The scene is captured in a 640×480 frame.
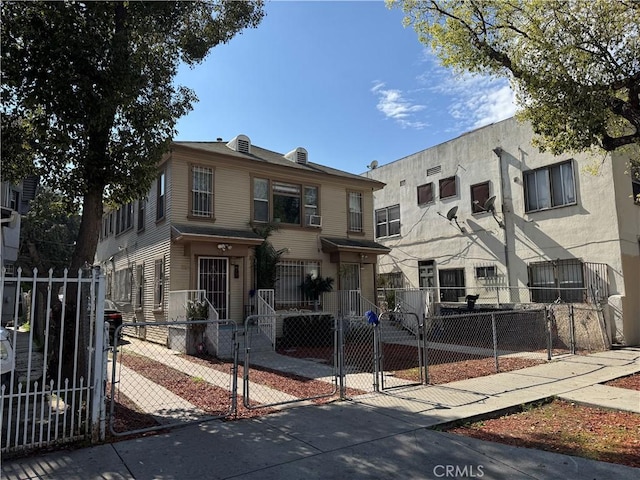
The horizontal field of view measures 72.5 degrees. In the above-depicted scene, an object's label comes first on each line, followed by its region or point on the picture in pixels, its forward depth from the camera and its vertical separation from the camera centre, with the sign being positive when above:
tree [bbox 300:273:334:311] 15.65 +0.07
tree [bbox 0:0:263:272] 6.13 +2.94
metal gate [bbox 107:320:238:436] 5.91 -1.70
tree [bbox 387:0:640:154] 7.80 +4.34
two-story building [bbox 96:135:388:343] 13.68 +2.18
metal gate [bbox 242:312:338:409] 7.18 -1.76
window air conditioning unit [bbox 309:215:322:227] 16.36 +2.57
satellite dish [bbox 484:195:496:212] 17.34 +3.24
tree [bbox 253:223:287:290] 14.59 +0.97
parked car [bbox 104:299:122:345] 12.49 -0.74
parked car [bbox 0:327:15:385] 4.33 -0.59
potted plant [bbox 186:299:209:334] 11.91 -0.56
